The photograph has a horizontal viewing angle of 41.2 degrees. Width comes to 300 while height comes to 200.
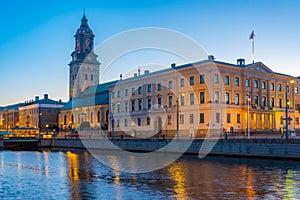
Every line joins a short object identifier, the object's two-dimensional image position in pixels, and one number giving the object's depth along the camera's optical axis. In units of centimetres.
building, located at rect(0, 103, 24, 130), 17288
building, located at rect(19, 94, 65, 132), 14788
